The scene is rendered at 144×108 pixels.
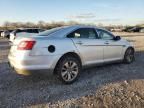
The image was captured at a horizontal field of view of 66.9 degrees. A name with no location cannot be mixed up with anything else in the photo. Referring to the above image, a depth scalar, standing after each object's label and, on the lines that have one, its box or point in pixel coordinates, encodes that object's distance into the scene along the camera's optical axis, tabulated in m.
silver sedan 2.71
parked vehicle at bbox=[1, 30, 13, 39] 18.46
